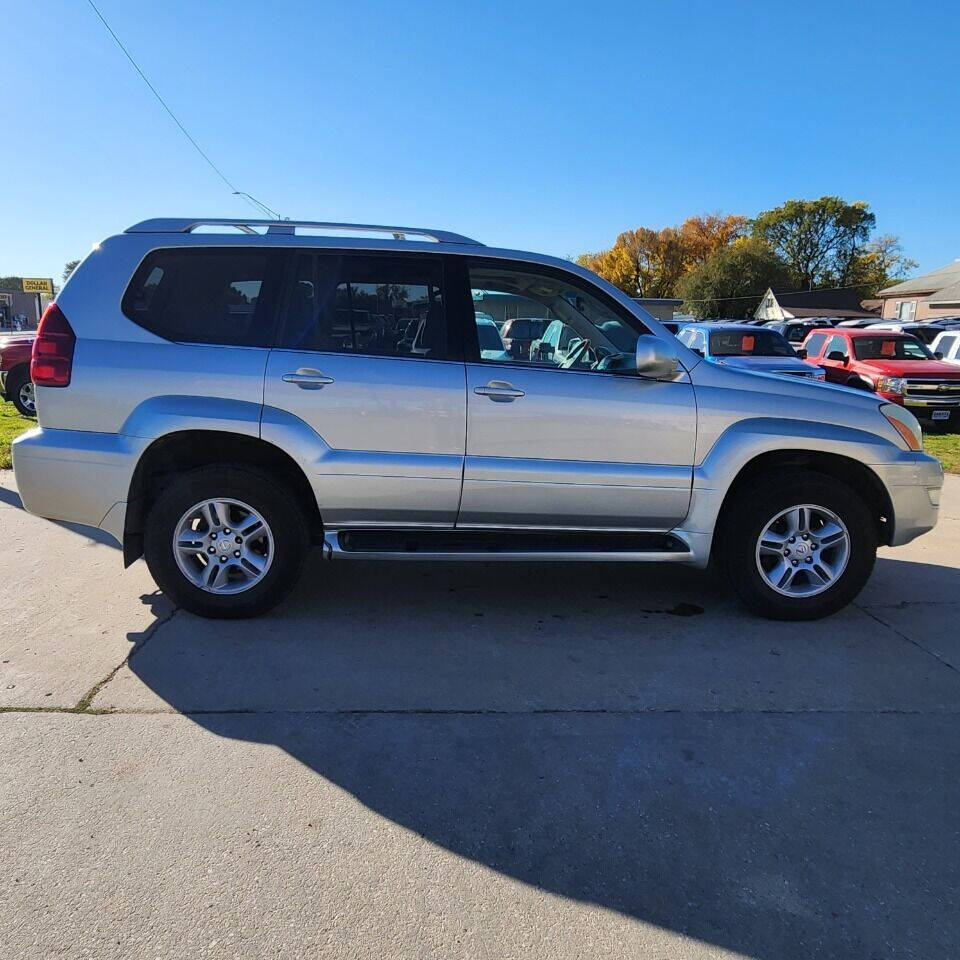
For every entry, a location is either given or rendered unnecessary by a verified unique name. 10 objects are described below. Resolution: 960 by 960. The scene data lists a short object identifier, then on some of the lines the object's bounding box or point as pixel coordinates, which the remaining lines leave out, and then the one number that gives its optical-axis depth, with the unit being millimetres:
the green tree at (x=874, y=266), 86812
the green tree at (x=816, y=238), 86125
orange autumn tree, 91000
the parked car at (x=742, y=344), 14148
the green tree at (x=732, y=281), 71938
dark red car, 12219
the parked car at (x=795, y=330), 24823
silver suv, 4141
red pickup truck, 13852
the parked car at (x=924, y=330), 21656
